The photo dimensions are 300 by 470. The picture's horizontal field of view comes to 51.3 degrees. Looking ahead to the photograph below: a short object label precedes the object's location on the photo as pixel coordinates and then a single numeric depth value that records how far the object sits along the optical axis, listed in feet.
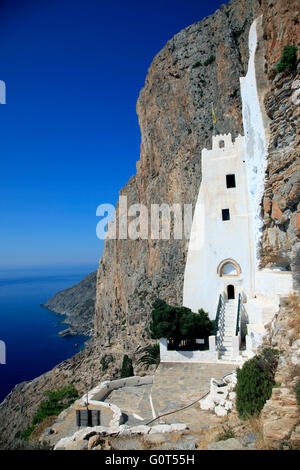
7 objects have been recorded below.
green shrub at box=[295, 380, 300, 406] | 17.89
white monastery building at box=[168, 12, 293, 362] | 41.60
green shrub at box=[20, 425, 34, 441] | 36.44
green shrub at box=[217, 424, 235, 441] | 18.42
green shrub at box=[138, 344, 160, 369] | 53.79
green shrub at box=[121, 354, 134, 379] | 64.00
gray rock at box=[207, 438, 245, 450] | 16.51
